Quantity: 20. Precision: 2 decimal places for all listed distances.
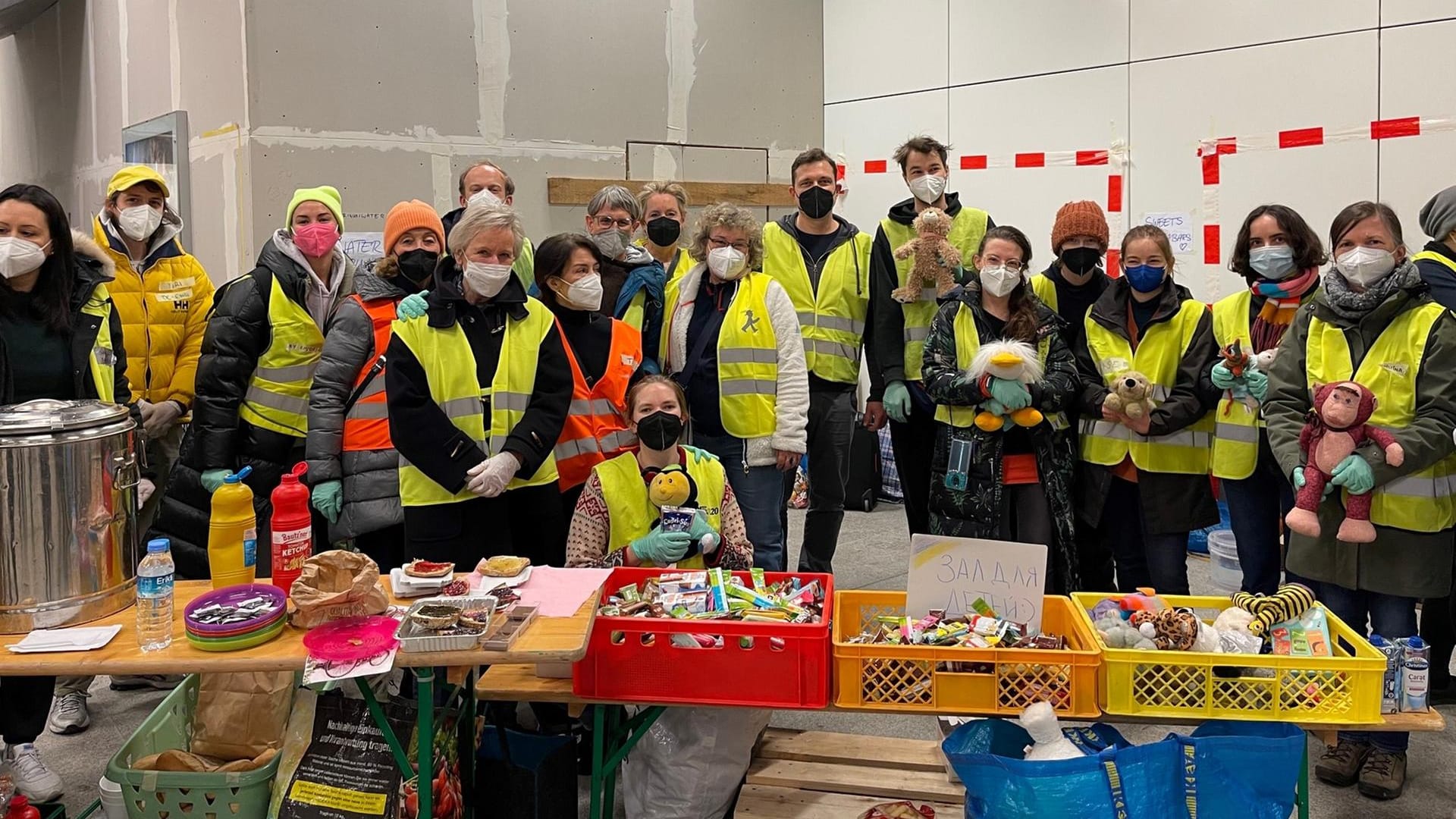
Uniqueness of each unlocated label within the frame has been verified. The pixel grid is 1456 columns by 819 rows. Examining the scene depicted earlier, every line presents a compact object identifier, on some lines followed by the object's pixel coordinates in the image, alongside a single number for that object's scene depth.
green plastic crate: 2.38
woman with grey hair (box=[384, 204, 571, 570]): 2.84
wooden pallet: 2.54
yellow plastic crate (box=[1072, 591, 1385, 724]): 2.18
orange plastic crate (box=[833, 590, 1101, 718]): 2.21
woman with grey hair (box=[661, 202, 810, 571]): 3.64
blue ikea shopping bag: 2.18
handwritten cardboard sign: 2.39
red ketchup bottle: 2.25
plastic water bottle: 2.04
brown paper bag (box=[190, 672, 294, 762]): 2.71
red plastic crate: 2.25
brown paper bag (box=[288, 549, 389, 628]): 2.13
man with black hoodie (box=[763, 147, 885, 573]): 4.12
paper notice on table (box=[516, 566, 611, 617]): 2.30
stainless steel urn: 2.05
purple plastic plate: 2.03
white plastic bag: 2.54
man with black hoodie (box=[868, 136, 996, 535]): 4.02
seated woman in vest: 2.73
